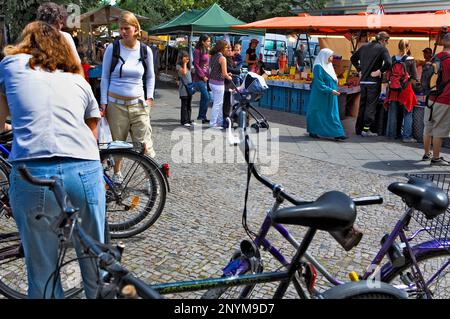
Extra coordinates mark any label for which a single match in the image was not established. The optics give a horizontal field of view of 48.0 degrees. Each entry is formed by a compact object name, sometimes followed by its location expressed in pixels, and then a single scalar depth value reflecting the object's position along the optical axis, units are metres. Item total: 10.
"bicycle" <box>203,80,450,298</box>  2.20
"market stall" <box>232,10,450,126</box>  11.36
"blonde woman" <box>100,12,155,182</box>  4.70
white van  21.23
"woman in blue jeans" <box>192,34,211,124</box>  10.22
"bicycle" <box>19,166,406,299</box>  1.37
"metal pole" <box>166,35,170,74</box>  23.88
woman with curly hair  2.25
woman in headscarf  8.62
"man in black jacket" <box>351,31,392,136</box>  9.31
